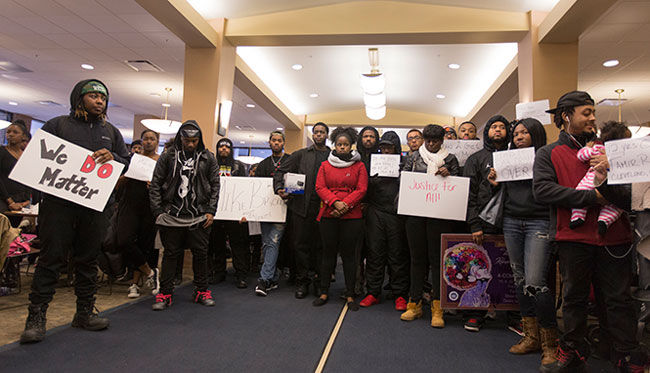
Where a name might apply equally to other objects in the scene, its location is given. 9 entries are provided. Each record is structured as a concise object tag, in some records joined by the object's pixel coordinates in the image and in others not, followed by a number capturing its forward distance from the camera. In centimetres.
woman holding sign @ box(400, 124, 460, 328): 292
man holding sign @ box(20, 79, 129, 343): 226
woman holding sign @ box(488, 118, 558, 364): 218
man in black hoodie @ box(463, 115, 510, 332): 268
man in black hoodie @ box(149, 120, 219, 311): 312
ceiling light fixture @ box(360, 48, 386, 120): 608
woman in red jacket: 325
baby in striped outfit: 178
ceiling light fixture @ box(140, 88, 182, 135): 716
